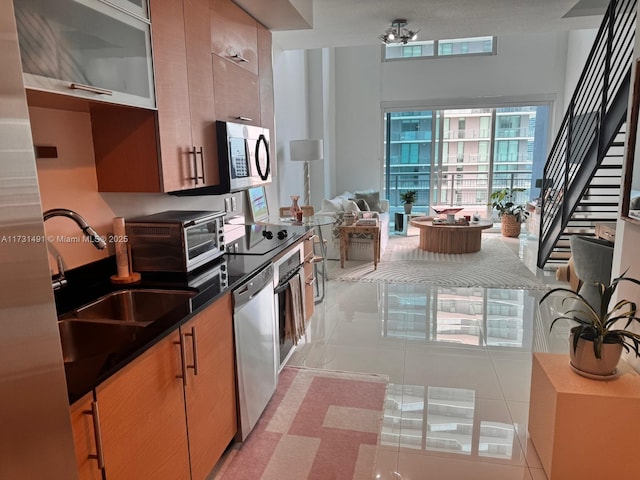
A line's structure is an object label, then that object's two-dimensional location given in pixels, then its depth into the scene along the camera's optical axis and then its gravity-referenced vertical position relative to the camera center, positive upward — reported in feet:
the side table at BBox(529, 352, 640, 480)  6.14 -3.65
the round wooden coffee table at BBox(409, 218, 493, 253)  21.34 -3.47
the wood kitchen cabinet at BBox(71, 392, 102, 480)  3.68 -2.24
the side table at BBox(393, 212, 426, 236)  26.68 -3.53
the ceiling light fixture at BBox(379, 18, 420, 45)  14.09 +4.27
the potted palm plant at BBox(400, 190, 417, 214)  28.45 -2.22
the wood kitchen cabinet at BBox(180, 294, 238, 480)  5.60 -2.93
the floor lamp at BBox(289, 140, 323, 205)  19.13 +0.70
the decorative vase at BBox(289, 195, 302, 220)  14.91 -1.46
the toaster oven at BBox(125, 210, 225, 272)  7.06 -1.17
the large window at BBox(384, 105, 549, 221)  28.32 +0.67
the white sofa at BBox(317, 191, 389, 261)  20.03 -2.96
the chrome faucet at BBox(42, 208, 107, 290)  5.27 -0.58
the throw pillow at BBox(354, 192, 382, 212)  26.45 -2.04
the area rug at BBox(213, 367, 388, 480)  6.88 -4.56
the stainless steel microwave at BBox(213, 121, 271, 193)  8.49 +0.23
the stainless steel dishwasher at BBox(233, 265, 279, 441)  6.99 -3.00
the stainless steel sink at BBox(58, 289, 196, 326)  6.20 -1.91
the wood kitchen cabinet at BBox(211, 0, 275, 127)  8.41 +2.12
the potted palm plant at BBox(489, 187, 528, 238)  25.77 -3.05
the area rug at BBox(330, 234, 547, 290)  16.88 -4.32
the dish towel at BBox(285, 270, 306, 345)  9.30 -3.03
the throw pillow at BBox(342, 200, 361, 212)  22.41 -2.02
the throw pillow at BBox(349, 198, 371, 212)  25.34 -2.22
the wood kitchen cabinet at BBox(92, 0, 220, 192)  6.52 +0.65
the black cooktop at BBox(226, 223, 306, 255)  9.02 -1.60
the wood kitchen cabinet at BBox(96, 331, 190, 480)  4.13 -2.54
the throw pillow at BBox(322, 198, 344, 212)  21.61 -1.93
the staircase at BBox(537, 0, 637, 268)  12.99 +0.02
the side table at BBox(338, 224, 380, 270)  18.92 -2.93
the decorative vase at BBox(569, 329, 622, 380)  6.33 -2.81
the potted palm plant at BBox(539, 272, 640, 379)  6.32 -2.56
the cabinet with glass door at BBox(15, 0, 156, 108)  4.33 +1.34
